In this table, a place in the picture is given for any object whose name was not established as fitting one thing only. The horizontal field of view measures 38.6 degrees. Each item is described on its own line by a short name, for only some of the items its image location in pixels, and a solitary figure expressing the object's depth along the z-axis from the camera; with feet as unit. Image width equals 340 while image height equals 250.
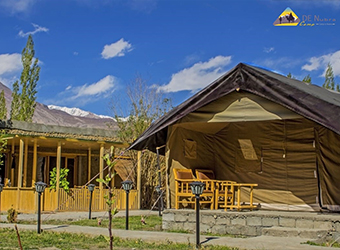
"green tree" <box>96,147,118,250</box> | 13.23
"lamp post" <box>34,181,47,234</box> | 28.91
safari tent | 28.94
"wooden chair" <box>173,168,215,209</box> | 32.22
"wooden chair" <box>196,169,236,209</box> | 32.88
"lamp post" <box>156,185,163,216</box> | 37.17
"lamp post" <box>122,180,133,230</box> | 31.48
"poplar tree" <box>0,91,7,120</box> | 98.58
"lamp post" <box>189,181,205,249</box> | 23.18
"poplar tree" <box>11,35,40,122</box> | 103.55
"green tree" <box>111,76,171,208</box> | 57.93
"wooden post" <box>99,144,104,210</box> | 51.70
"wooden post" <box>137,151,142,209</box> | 54.39
